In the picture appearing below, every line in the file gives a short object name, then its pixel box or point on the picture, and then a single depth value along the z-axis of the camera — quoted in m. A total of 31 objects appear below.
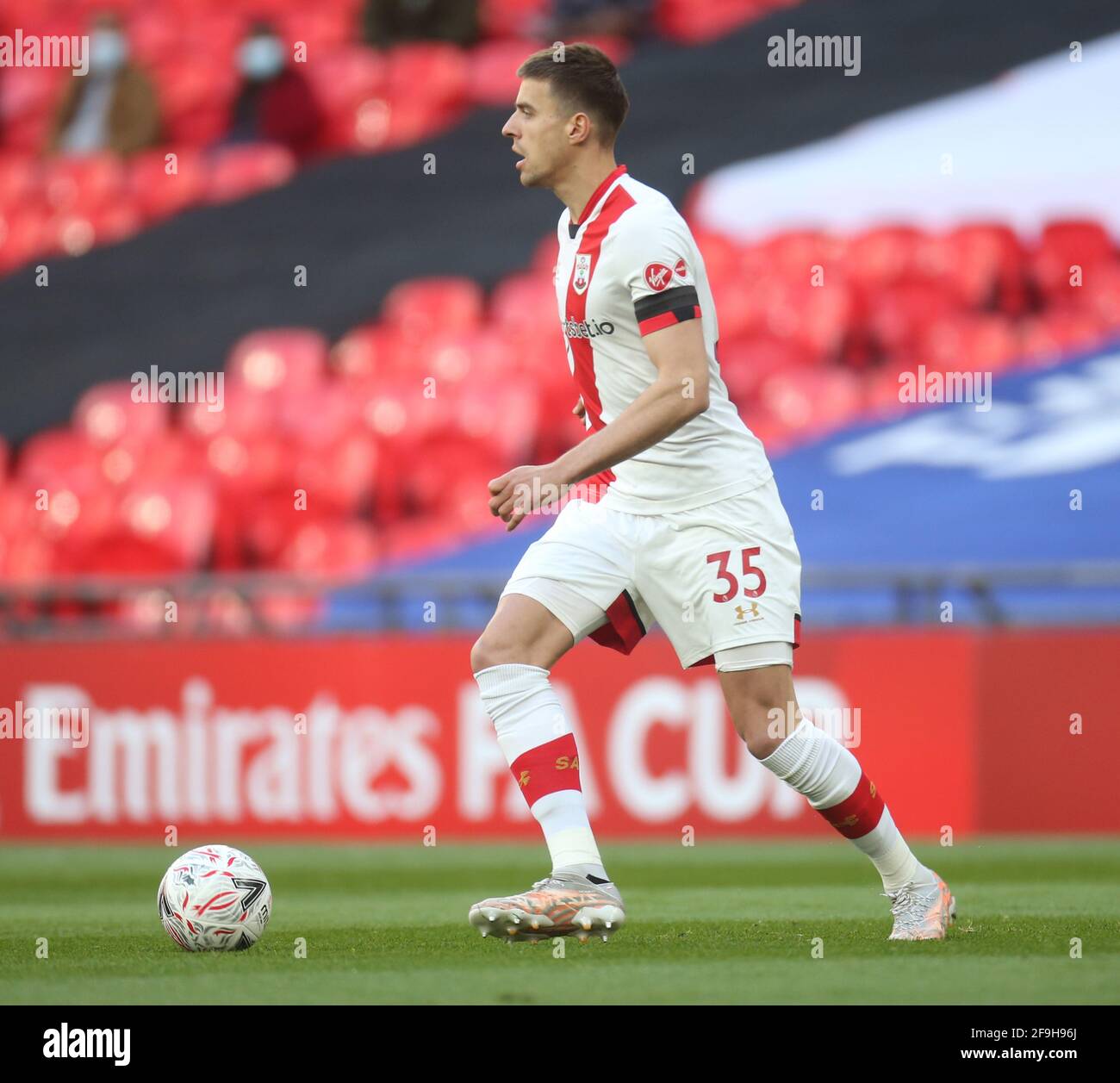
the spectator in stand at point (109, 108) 15.14
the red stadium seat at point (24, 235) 14.84
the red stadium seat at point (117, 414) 13.13
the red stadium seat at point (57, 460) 12.88
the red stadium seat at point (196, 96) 15.28
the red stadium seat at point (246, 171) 14.87
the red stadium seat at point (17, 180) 15.20
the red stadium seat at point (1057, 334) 12.03
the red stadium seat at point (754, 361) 12.31
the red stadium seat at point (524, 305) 12.91
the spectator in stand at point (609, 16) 14.79
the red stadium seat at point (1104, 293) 12.09
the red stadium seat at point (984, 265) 12.55
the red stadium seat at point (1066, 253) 12.37
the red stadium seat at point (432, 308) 13.26
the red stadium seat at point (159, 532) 12.10
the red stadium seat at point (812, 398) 12.08
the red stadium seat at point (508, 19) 14.94
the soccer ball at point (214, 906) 4.76
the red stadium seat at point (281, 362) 13.16
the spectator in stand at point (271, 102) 15.15
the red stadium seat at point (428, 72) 14.92
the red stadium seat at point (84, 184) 14.98
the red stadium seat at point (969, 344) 12.16
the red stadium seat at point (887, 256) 12.57
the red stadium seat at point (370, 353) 13.14
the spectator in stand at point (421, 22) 15.02
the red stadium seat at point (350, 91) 15.09
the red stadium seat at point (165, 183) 14.89
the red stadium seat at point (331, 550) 12.20
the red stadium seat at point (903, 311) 12.38
